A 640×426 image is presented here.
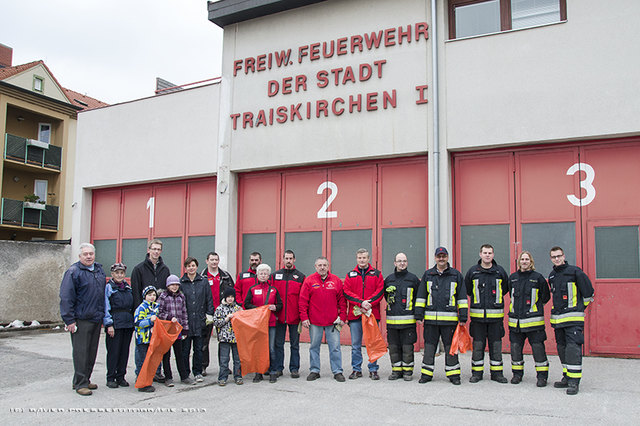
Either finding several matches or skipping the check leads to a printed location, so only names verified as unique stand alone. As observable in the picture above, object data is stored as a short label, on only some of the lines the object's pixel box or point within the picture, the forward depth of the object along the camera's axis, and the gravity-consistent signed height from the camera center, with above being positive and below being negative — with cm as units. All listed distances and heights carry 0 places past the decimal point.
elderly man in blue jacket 762 -74
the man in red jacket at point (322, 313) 854 -82
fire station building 1034 +237
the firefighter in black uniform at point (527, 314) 797 -77
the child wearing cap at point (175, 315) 813 -83
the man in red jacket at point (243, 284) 888 -43
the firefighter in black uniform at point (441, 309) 813 -73
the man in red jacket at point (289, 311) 872 -82
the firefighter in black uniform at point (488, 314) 816 -79
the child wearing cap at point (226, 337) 831 -117
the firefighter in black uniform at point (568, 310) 749 -69
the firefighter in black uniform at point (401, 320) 838 -90
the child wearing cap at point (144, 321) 796 -89
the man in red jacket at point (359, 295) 862 -57
